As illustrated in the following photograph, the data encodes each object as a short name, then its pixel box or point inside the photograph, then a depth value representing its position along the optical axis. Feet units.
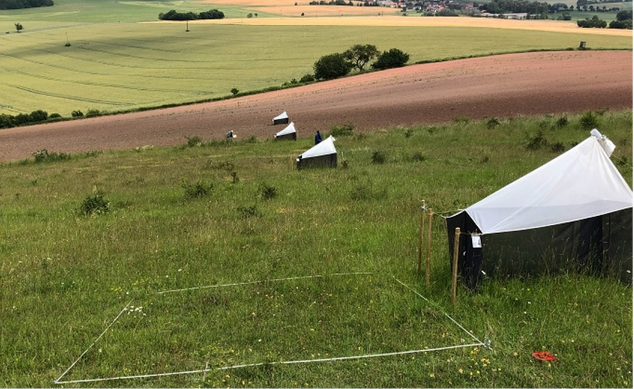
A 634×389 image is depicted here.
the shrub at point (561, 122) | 87.47
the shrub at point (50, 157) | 104.66
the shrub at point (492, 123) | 91.81
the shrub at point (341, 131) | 106.83
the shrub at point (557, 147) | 66.05
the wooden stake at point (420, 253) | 25.38
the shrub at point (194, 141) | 110.01
